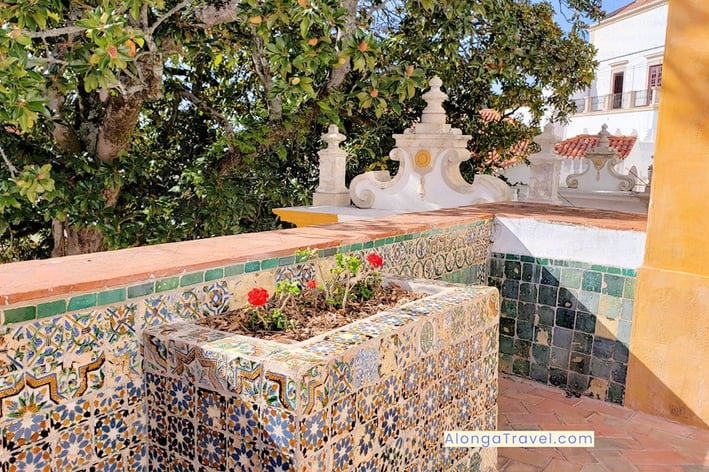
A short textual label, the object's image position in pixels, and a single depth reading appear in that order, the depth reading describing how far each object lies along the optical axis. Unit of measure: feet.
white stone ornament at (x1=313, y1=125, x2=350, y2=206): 20.70
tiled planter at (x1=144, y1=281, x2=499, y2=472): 5.60
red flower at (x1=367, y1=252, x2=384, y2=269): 8.99
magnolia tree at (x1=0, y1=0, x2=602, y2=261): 15.06
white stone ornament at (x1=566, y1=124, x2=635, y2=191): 38.91
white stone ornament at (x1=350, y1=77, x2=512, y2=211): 17.94
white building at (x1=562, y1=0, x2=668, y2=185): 70.33
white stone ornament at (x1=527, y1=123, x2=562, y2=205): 18.88
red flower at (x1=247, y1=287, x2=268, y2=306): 6.97
